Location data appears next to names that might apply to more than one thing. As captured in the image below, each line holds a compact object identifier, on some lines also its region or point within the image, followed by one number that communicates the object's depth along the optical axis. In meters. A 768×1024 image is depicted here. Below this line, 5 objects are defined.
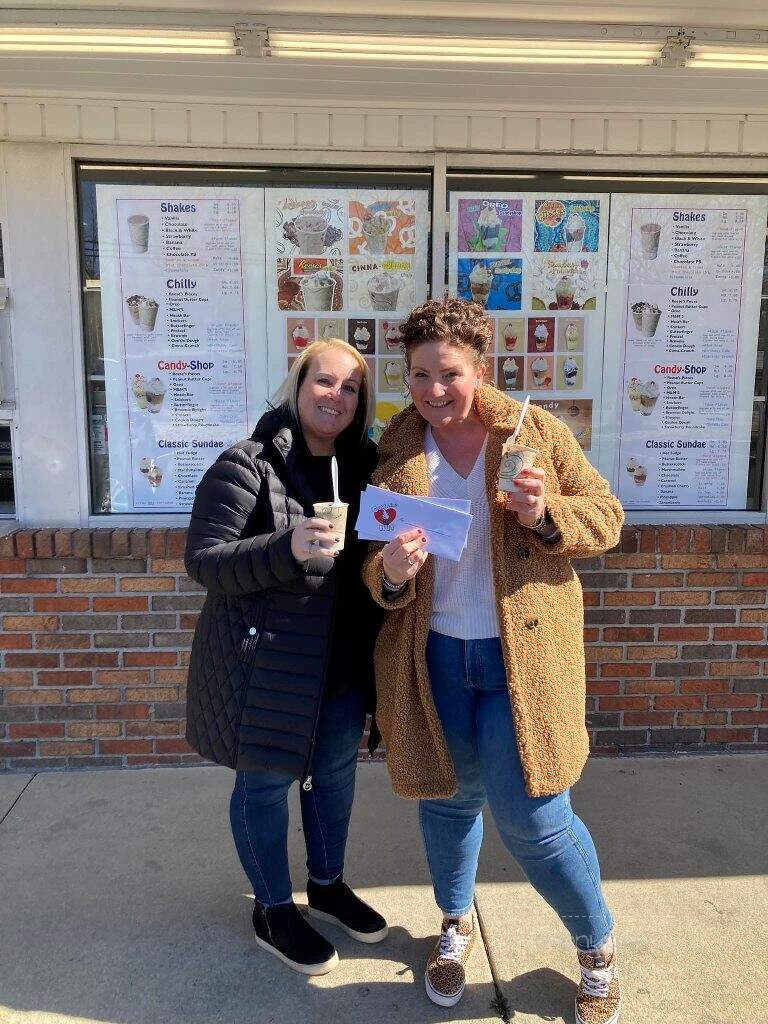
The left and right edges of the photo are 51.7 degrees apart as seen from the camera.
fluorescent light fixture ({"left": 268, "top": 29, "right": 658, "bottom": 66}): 2.57
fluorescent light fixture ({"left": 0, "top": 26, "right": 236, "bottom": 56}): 2.52
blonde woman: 2.16
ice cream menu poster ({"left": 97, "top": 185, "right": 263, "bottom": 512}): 3.45
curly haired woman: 2.02
